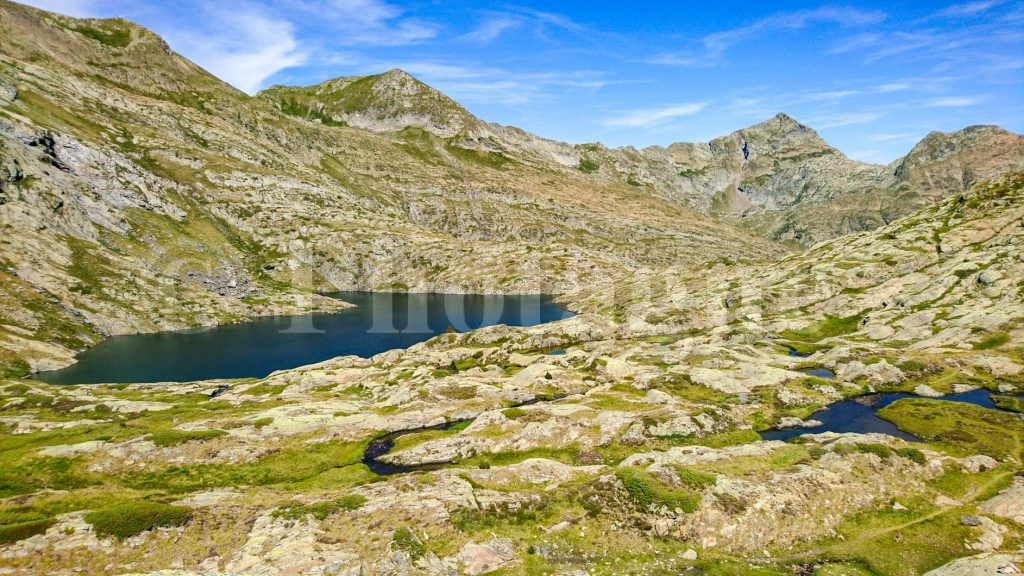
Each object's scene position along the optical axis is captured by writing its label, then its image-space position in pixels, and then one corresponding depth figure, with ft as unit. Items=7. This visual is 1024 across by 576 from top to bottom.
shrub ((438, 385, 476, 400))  284.61
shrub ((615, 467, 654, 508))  134.31
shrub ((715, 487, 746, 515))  132.05
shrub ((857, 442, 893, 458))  158.54
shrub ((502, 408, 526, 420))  226.69
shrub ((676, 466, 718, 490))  140.87
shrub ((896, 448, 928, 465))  158.51
